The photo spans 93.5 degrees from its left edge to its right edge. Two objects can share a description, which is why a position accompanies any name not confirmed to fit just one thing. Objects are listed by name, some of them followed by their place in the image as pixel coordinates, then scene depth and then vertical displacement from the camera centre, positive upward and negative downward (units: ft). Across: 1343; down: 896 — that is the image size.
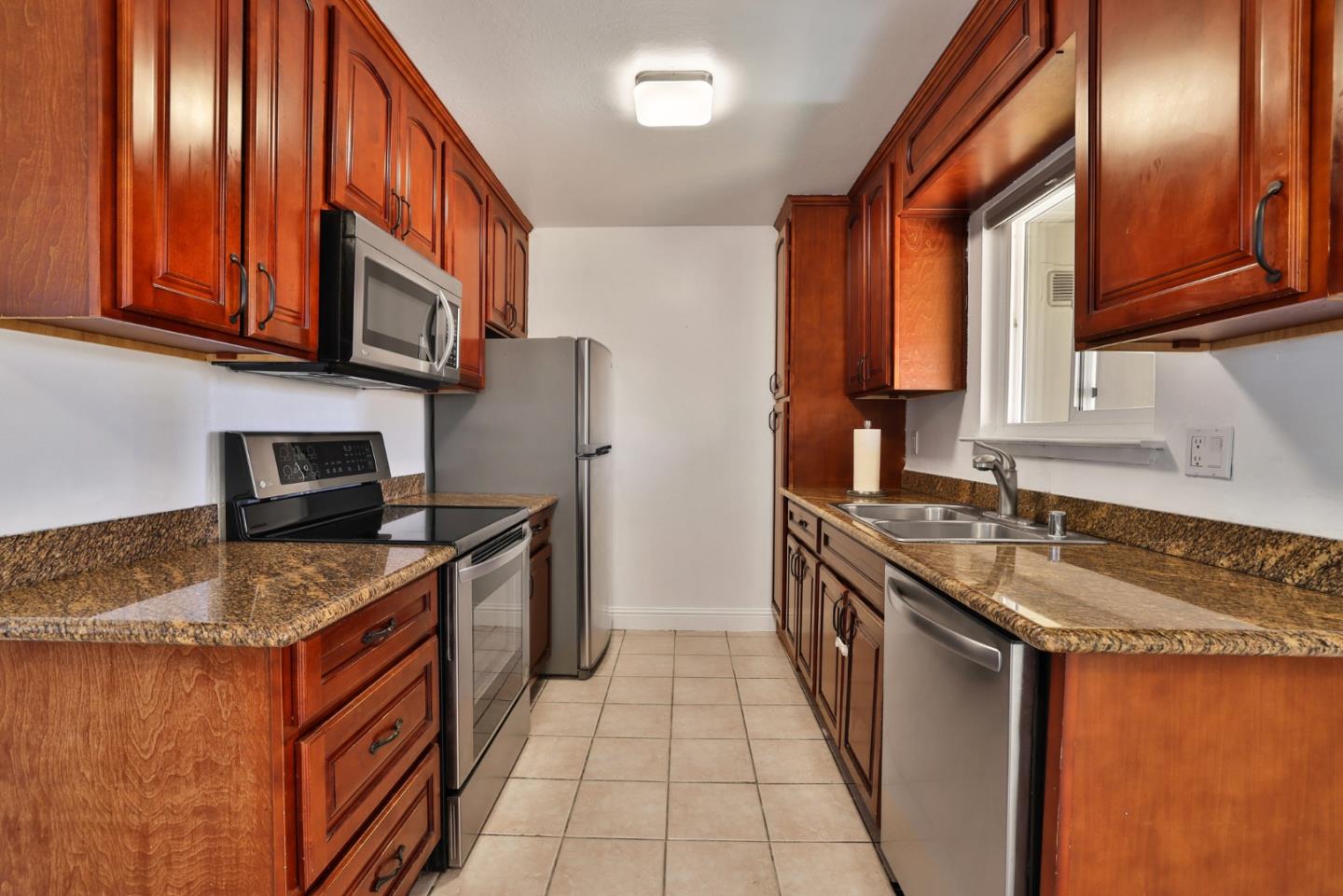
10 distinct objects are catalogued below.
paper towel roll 9.33 -0.22
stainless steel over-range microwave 5.44 +1.23
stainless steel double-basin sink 5.90 -0.84
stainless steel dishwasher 3.28 -1.86
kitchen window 6.27 +1.38
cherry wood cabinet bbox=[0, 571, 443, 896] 3.26 -1.72
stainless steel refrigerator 9.50 -0.06
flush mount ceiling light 6.94 +3.88
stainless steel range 5.42 -1.08
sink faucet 6.54 -0.24
